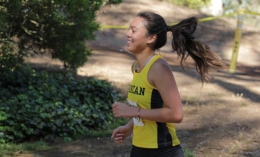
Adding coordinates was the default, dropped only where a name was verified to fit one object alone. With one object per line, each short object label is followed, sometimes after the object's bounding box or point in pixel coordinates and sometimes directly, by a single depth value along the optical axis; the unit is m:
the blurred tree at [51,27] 17.84
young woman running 7.01
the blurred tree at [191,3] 47.56
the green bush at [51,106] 14.84
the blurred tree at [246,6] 46.26
